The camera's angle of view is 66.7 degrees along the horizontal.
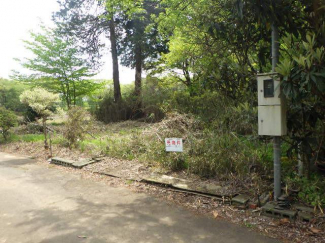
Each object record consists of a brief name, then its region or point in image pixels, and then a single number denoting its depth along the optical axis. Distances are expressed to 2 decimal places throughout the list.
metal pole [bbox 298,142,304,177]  4.22
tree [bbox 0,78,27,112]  20.92
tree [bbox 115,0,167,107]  14.24
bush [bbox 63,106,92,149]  7.79
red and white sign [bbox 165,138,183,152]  5.18
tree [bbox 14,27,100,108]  14.80
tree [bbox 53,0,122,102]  14.51
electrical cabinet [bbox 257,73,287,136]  3.49
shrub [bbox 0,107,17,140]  10.39
